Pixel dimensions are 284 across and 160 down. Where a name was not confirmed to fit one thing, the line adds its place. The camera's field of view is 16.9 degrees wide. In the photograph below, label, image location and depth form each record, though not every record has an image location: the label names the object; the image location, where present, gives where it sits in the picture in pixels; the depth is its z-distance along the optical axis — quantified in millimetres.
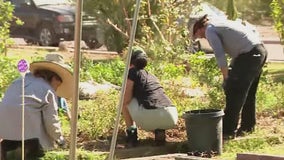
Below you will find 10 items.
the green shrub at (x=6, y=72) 12276
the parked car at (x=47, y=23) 25943
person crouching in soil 9604
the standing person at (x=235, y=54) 9733
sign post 6777
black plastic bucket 9215
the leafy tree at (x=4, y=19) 13194
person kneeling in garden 8678
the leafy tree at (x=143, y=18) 16108
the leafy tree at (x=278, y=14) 13713
